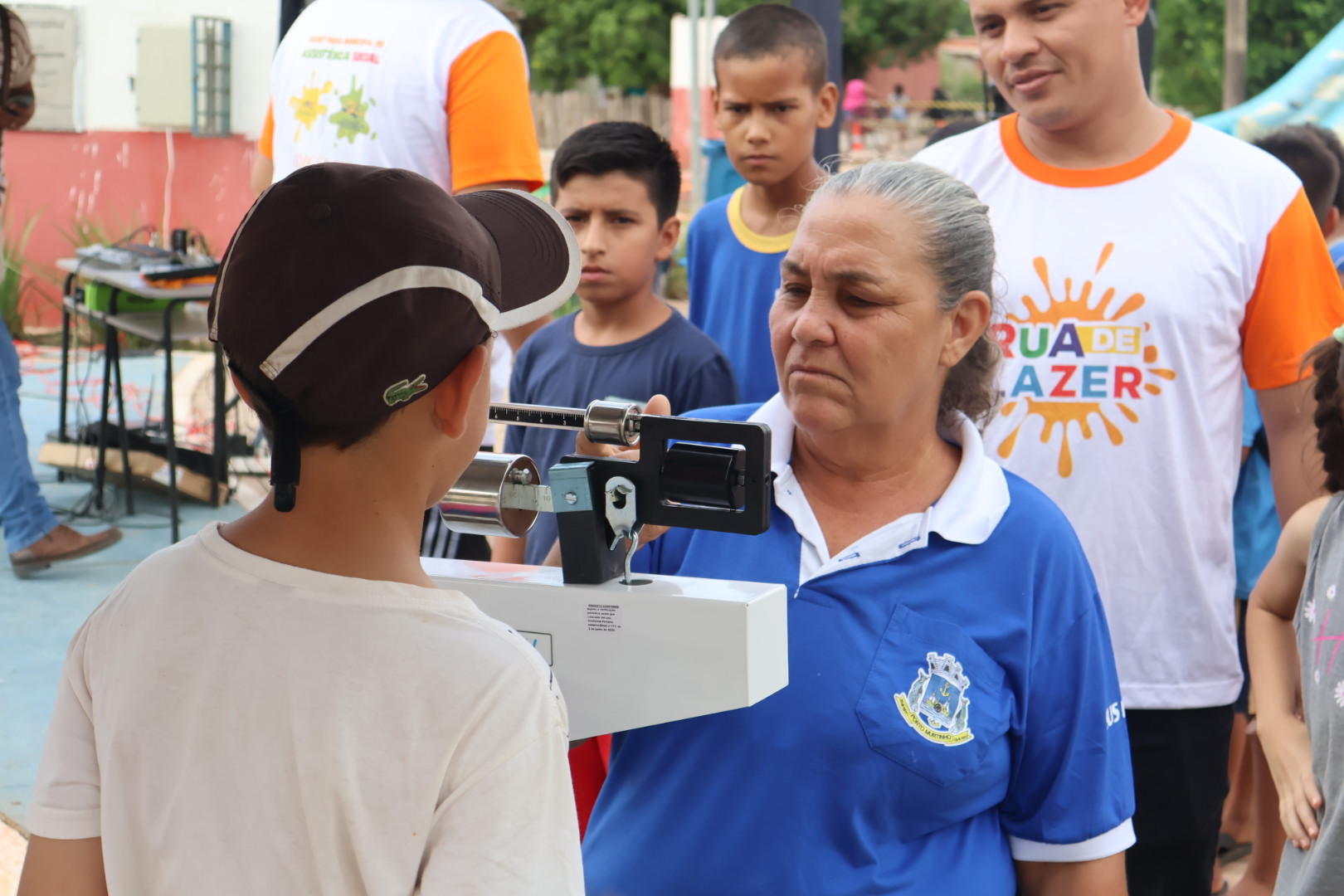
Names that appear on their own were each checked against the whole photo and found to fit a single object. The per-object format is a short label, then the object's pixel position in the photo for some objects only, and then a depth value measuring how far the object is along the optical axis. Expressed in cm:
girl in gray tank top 181
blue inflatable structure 1101
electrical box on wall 1175
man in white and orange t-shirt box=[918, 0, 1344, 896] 208
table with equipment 509
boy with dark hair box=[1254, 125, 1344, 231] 392
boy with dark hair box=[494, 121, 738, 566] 271
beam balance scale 122
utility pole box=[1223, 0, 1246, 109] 1614
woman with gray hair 146
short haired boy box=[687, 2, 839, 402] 314
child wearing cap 93
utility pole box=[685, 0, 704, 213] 1244
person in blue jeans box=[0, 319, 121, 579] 446
